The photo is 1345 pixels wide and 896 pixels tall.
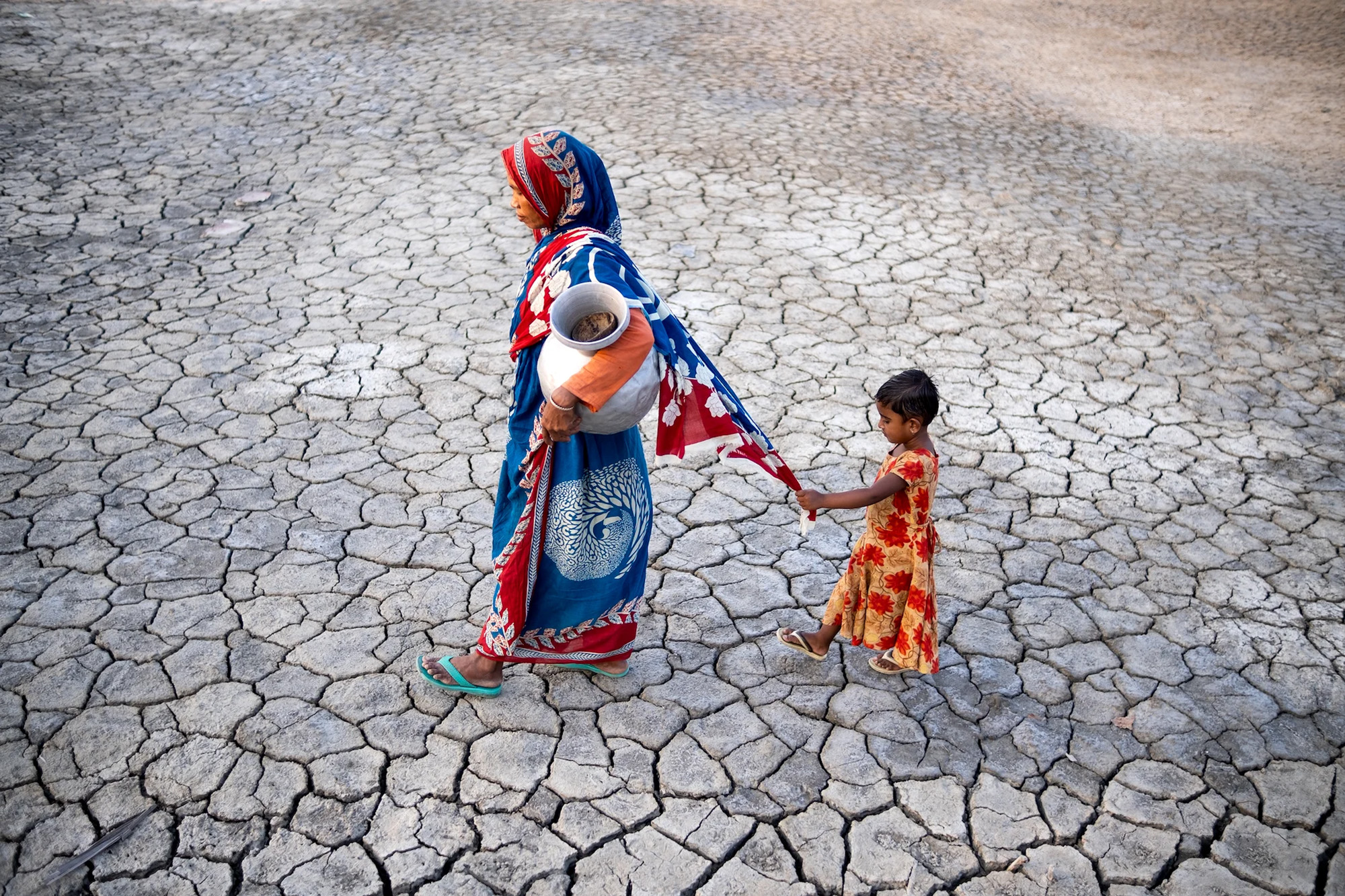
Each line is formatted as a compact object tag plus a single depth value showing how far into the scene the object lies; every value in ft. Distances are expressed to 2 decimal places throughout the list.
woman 7.74
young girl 8.29
